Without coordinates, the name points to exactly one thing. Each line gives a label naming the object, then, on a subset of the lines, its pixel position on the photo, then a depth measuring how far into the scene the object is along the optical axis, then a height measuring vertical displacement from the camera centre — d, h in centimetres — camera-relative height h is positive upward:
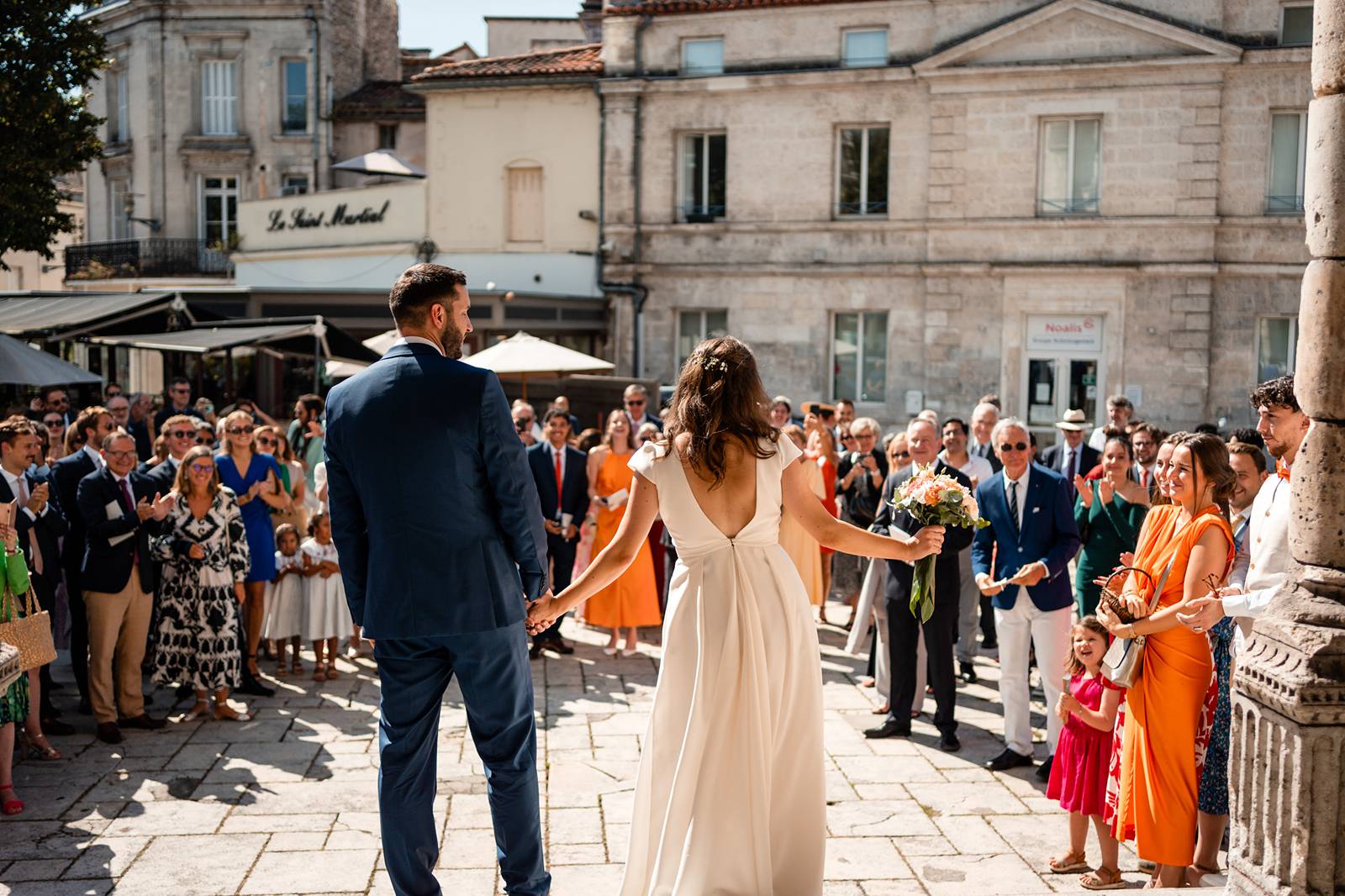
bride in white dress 441 -122
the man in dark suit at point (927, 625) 789 -186
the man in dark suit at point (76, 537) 825 -140
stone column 388 -98
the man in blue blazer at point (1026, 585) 727 -142
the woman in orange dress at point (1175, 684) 541 -152
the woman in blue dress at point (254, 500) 912 -125
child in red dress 576 -193
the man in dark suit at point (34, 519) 778 -122
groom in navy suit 430 -79
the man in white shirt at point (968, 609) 963 -210
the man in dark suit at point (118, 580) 789 -162
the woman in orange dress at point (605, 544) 1034 -188
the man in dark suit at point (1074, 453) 1148 -105
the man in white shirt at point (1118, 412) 1222 -69
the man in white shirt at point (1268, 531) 517 -81
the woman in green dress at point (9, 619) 652 -174
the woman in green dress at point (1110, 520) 827 -119
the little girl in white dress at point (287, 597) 950 -206
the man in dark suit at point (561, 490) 1080 -136
